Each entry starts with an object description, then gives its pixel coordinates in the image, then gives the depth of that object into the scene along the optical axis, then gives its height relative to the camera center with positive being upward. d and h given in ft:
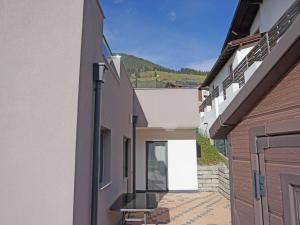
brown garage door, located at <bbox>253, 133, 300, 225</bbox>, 4.24 -0.47
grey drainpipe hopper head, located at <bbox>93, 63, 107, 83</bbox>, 13.55 +4.17
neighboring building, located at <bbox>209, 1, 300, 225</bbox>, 4.25 +0.25
